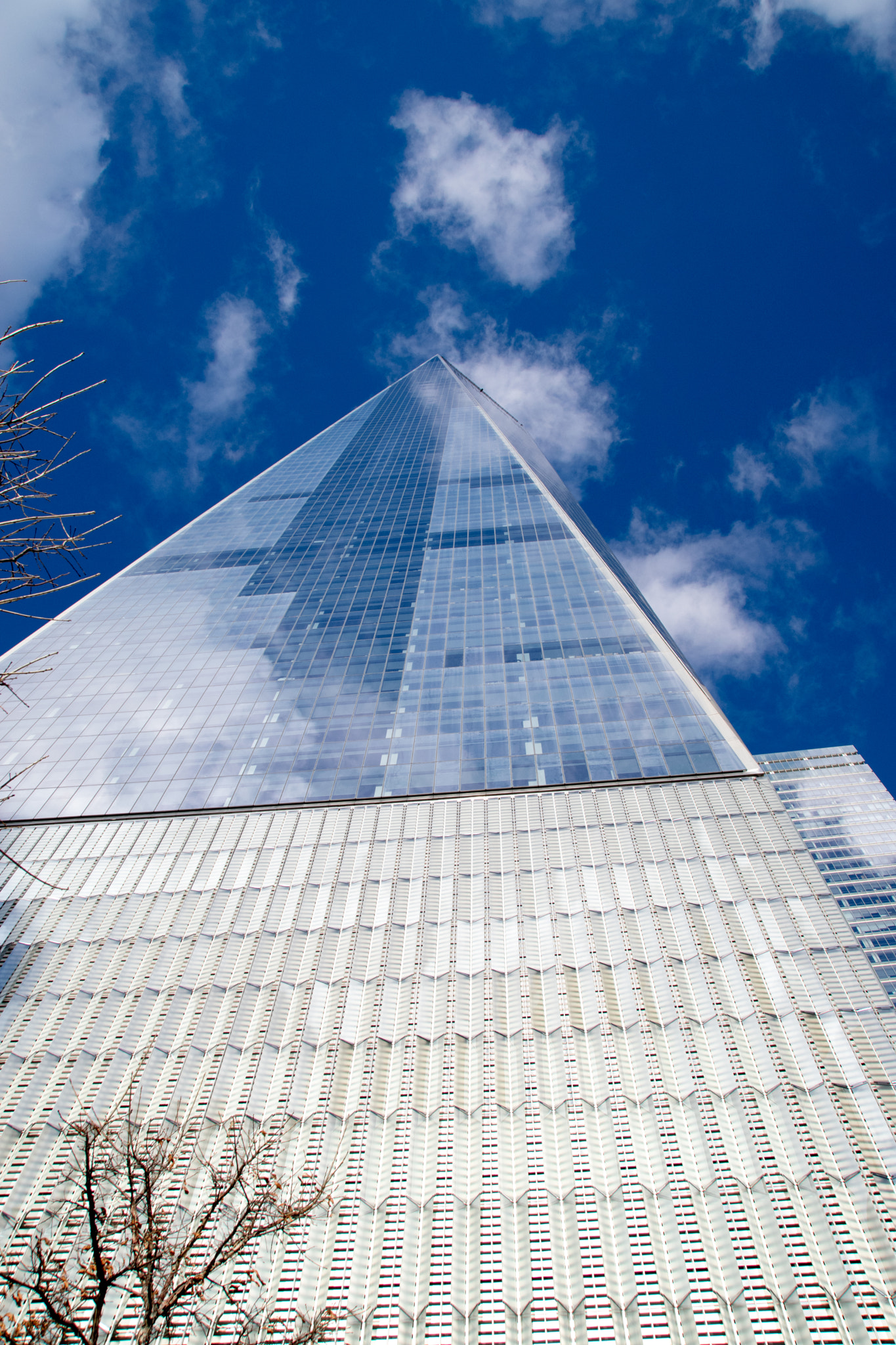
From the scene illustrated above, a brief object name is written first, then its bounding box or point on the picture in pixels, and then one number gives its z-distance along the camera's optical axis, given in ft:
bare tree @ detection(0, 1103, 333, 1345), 48.08
